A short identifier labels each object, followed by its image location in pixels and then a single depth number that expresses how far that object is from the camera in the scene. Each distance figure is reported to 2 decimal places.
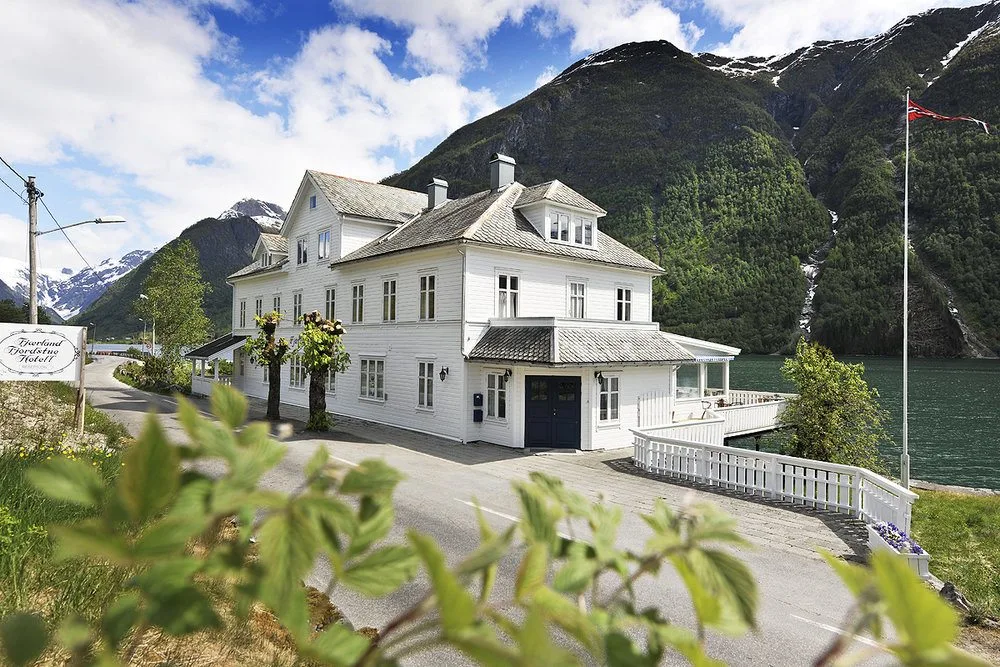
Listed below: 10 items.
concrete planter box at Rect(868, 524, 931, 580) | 8.24
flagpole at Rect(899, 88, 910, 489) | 16.16
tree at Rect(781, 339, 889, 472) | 16.94
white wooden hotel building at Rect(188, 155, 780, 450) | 19.16
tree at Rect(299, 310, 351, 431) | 21.45
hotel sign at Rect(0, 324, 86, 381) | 11.81
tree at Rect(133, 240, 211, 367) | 38.69
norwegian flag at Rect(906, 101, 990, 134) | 19.40
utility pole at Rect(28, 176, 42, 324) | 14.67
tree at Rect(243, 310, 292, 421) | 23.16
